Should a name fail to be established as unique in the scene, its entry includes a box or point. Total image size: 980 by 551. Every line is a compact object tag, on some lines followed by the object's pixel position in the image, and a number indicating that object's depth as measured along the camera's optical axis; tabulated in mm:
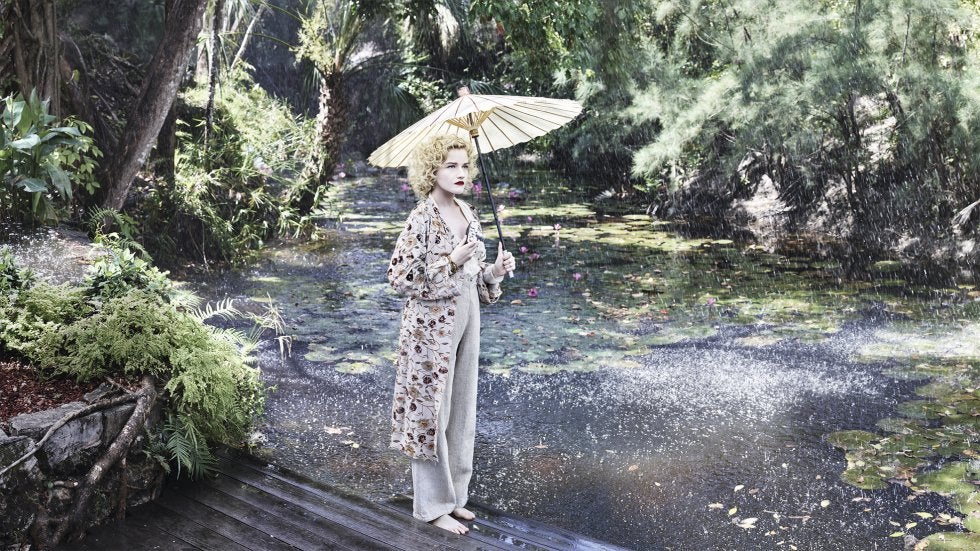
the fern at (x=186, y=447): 3920
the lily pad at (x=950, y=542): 4086
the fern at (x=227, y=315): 7585
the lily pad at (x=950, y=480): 4727
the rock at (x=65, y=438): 3436
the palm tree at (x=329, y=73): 11172
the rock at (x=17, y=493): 3301
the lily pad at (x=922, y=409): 5879
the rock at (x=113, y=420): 3660
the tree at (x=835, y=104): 10320
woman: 3668
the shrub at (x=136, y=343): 3947
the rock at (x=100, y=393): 3727
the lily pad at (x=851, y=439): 5383
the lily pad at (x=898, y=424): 5641
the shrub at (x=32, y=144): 4352
